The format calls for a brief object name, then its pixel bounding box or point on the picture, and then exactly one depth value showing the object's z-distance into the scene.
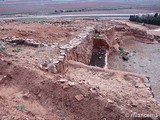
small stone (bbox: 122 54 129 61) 17.70
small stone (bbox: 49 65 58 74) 9.65
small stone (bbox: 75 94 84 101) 7.59
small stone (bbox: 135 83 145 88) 10.03
